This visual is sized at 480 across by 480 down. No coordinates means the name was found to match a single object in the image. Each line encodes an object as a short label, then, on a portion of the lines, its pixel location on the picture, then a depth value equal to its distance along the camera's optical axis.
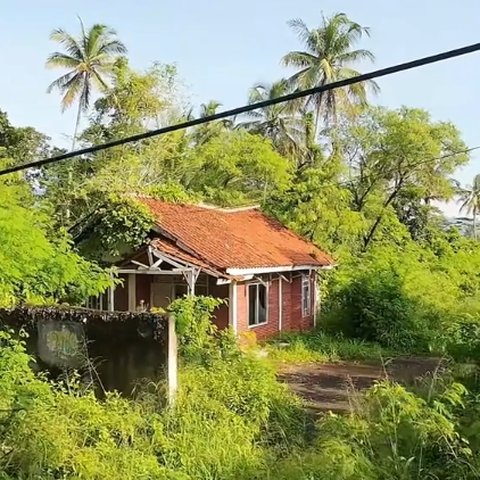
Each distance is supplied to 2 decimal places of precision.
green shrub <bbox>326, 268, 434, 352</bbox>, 17.22
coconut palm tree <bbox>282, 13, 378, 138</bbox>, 27.83
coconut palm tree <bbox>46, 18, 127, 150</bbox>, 29.09
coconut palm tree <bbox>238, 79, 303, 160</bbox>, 28.81
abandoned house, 14.88
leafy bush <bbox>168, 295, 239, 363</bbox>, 9.10
